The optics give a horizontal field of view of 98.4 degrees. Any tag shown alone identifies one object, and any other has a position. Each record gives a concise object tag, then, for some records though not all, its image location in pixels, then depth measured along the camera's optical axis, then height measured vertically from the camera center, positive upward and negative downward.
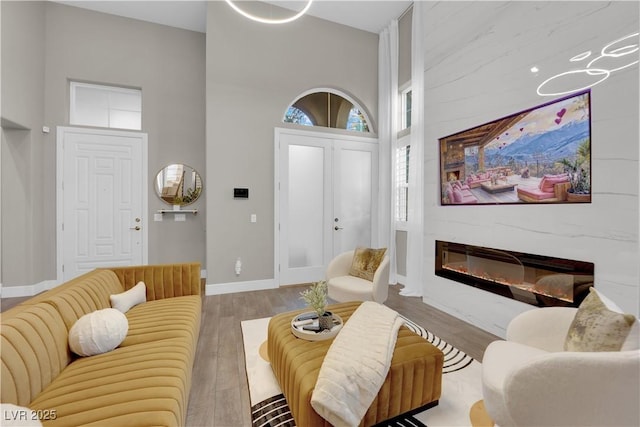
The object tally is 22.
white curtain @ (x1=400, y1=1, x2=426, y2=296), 4.04 +0.75
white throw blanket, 1.33 -0.82
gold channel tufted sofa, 1.15 -0.83
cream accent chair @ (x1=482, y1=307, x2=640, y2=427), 1.12 -0.76
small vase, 1.98 -0.79
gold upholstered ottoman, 1.45 -0.93
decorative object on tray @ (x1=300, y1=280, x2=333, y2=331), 2.01 -0.66
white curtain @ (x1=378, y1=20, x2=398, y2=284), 4.82 +1.44
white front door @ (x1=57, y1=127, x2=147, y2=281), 4.33 +0.22
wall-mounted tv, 2.20 +0.53
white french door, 4.57 +0.24
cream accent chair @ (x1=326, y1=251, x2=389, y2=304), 3.06 -0.85
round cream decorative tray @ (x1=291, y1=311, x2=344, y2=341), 1.87 -0.82
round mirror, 4.77 +0.50
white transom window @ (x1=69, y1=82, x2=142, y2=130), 4.49 +1.79
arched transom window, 4.75 +1.80
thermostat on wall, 4.27 +0.31
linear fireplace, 2.25 -0.59
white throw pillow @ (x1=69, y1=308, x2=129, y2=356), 1.63 -0.73
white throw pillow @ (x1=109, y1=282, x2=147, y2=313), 2.31 -0.75
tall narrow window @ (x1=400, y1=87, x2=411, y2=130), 4.82 +1.84
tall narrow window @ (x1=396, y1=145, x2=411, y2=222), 4.66 +0.52
